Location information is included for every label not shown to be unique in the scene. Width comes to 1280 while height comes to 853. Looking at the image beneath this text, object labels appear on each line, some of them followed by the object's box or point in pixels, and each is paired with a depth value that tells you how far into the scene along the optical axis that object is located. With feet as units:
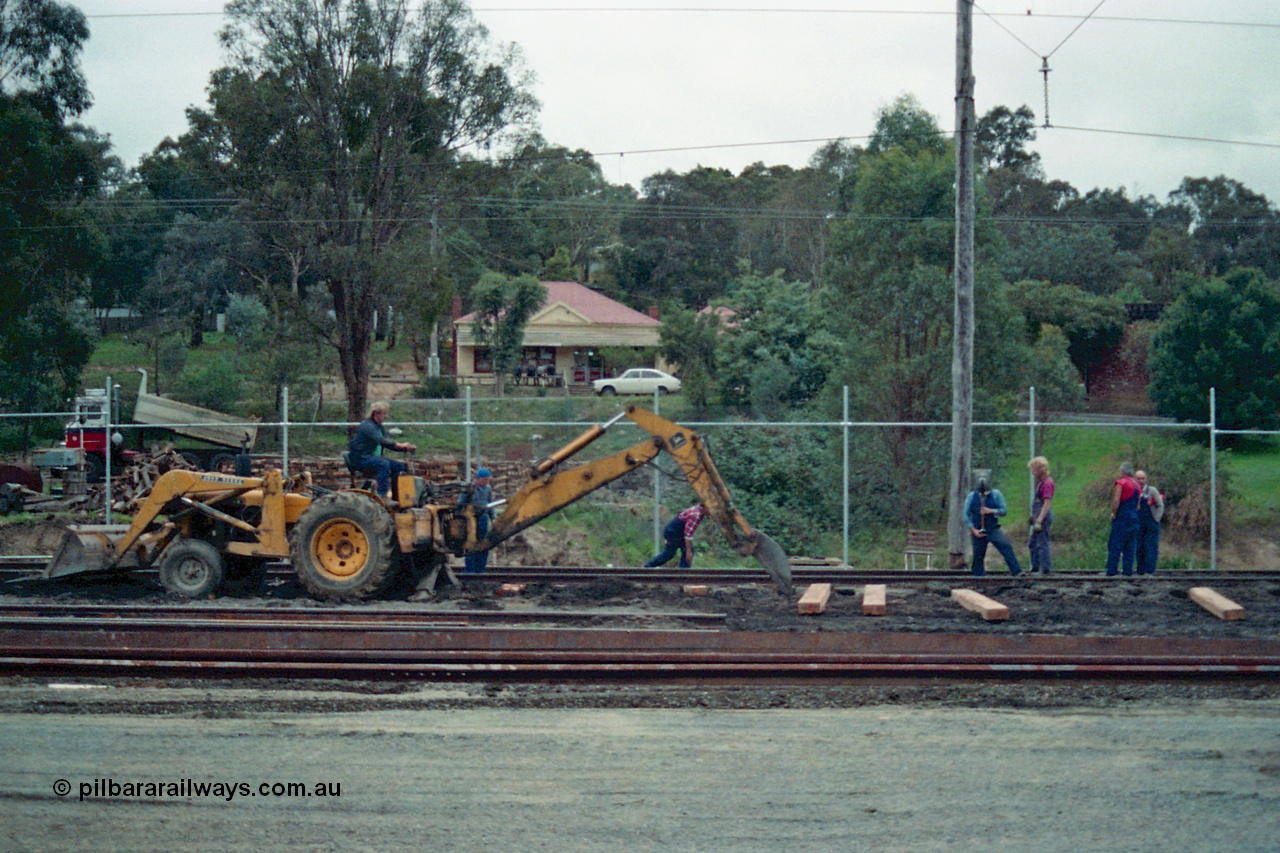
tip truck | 99.50
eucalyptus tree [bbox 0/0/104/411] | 127.24
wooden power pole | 59.93
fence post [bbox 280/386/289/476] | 60.00
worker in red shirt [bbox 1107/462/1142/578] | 51.95
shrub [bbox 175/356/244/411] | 128.06
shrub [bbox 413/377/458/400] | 149.89
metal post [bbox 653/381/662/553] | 59.16
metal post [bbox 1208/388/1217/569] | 59.31
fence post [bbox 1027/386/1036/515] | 54.75
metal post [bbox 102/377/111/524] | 62.18
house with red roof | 188.03
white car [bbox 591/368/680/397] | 161.27
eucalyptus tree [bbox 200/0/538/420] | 115.24
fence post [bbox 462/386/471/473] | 59.80
